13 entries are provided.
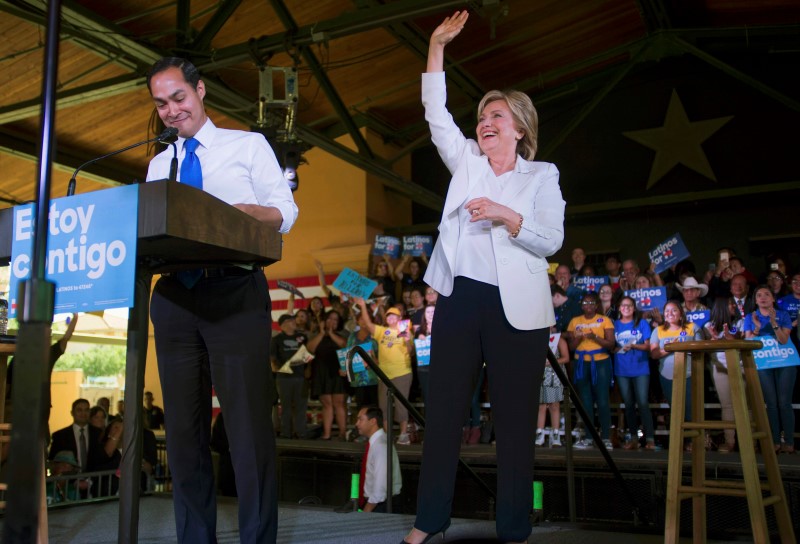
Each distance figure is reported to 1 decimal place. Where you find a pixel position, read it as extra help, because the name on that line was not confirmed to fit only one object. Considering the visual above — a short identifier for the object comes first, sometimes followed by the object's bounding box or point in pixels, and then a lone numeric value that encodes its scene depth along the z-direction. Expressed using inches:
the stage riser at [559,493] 211.0
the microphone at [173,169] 67.7
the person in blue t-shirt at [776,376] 239.8
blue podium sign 56.4
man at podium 75.0
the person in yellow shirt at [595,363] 265.7
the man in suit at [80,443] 283.1
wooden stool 93.3
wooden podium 57.5
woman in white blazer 84.5
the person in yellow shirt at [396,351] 300.7
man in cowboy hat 267.6
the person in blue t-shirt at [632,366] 262.1
